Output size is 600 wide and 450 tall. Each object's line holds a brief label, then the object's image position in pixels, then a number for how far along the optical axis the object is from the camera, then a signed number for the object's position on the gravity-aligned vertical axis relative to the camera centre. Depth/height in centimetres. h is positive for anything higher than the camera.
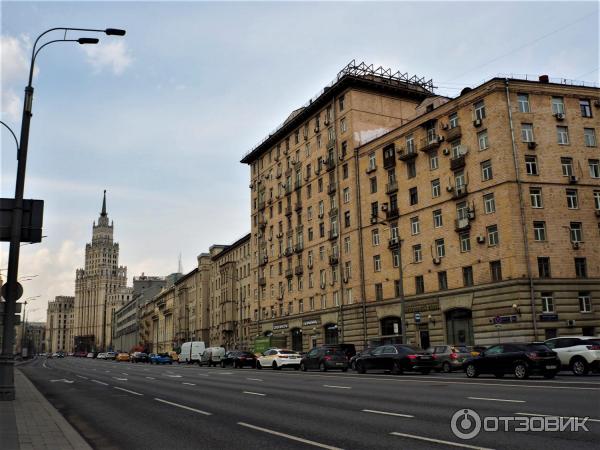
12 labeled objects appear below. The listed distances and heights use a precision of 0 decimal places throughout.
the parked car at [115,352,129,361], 8710 -159
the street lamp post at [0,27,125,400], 1509 +183
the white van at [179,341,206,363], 6768 -82
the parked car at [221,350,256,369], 4688 -132
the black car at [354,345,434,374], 2684 -103
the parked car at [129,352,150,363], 7769 -150
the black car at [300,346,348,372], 3422 -112
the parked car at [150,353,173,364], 7012 -166
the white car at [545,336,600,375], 2375 -85
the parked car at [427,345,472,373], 3052 -108
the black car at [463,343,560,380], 2105 -100
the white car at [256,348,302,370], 3994 -120
